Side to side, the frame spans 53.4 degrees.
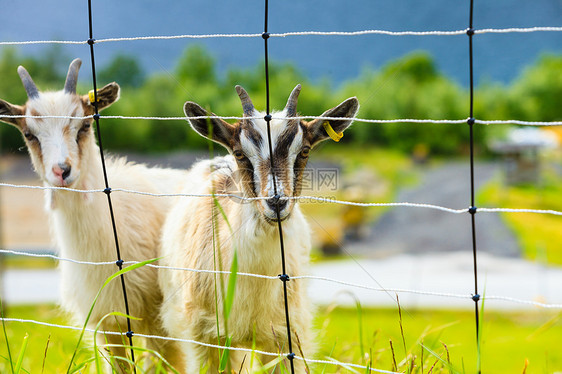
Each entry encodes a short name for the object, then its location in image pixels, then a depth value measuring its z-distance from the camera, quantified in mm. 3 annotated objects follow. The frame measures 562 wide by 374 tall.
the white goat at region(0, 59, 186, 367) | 2549
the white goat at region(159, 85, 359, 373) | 2135
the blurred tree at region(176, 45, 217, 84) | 17016
